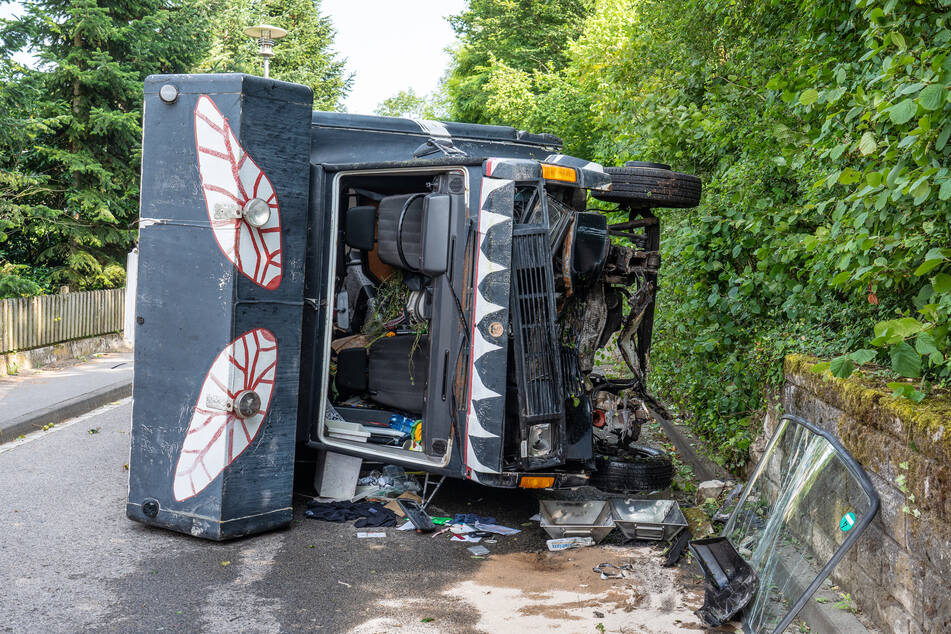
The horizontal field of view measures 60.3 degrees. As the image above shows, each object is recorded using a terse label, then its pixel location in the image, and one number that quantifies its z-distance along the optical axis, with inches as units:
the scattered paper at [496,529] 235.0
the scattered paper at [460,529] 233.1
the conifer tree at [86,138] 600.1
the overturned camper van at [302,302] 213.3
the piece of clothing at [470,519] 242.1
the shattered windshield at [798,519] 147.4
